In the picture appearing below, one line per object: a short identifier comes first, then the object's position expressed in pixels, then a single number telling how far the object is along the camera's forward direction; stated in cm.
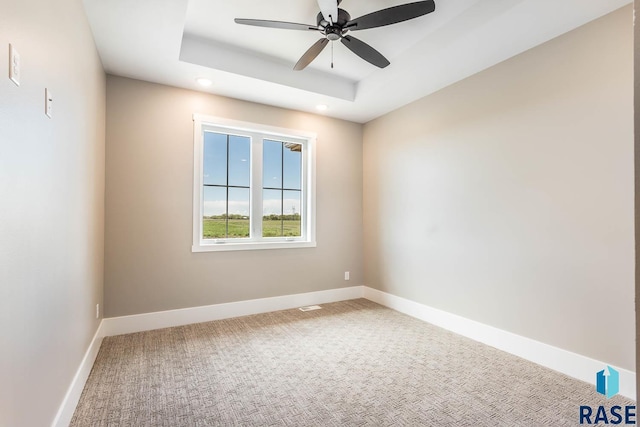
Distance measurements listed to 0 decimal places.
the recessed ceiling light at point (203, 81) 319
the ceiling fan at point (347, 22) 205
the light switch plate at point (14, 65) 105
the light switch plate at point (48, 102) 141
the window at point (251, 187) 361
